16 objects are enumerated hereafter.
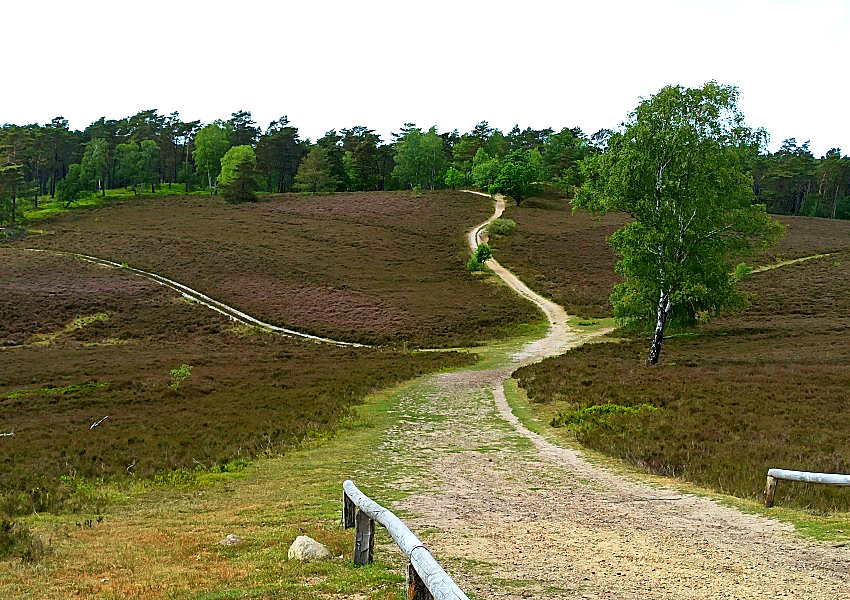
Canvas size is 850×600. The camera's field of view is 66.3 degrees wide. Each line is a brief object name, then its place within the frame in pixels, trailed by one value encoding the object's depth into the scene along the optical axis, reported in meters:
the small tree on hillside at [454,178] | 120.25
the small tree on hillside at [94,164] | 109.08
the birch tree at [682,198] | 29.59
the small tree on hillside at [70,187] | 103.94
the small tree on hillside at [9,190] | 85.06
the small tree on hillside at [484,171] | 108.31
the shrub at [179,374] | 29.12
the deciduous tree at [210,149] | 119.19
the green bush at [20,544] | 8.88
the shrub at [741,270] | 58.52
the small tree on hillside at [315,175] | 115.11
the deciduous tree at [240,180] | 100.31
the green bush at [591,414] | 19.44
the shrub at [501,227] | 81.50
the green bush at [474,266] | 65.62
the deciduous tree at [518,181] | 101.38
